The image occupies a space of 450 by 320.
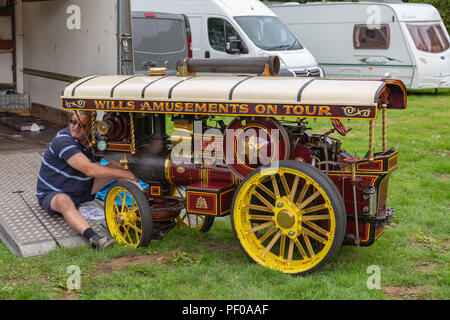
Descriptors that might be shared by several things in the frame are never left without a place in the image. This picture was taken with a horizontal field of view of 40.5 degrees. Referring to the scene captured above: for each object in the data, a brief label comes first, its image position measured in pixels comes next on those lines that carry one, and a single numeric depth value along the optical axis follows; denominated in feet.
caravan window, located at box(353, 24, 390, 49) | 53.62
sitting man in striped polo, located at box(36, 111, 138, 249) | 18.43
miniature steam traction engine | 14.29
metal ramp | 17.42
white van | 45.27
